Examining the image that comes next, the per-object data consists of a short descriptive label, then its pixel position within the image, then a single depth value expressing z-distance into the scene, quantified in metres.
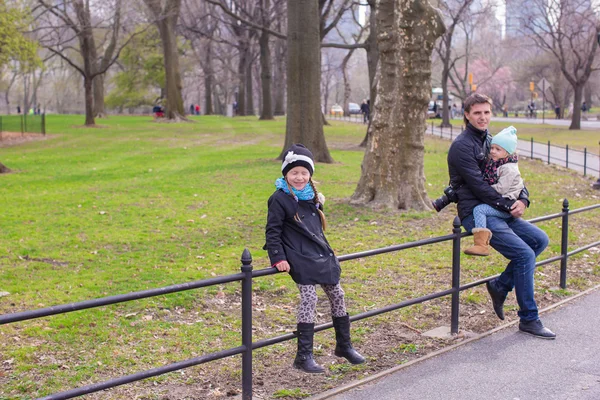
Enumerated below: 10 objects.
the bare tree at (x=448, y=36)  40.92
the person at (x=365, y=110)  47.59
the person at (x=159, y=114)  47.73
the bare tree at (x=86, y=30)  35.88
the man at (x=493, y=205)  6.08
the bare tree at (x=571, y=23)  40.09
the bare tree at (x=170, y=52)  38.75
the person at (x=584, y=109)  67.97
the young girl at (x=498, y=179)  6.02
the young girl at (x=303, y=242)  5.07
